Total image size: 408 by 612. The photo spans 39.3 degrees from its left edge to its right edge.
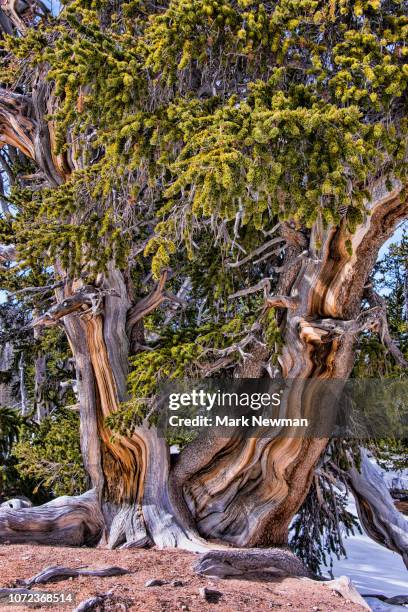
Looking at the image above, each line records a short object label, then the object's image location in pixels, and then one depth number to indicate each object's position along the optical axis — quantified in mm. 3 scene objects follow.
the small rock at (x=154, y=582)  4633
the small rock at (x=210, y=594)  4434
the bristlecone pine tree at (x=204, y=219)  4277
